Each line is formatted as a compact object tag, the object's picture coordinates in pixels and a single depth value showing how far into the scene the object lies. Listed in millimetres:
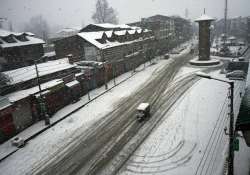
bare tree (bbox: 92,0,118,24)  97688
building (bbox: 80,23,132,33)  58781
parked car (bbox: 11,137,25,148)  21828
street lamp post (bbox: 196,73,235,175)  13430
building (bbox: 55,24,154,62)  44531
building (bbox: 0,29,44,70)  45000
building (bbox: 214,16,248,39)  126625
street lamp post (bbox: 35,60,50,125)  25719
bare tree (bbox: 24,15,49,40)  156500
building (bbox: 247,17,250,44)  94925
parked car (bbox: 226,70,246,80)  40188
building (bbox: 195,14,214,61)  54156
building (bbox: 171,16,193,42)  105025
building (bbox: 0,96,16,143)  23016
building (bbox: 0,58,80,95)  27400
